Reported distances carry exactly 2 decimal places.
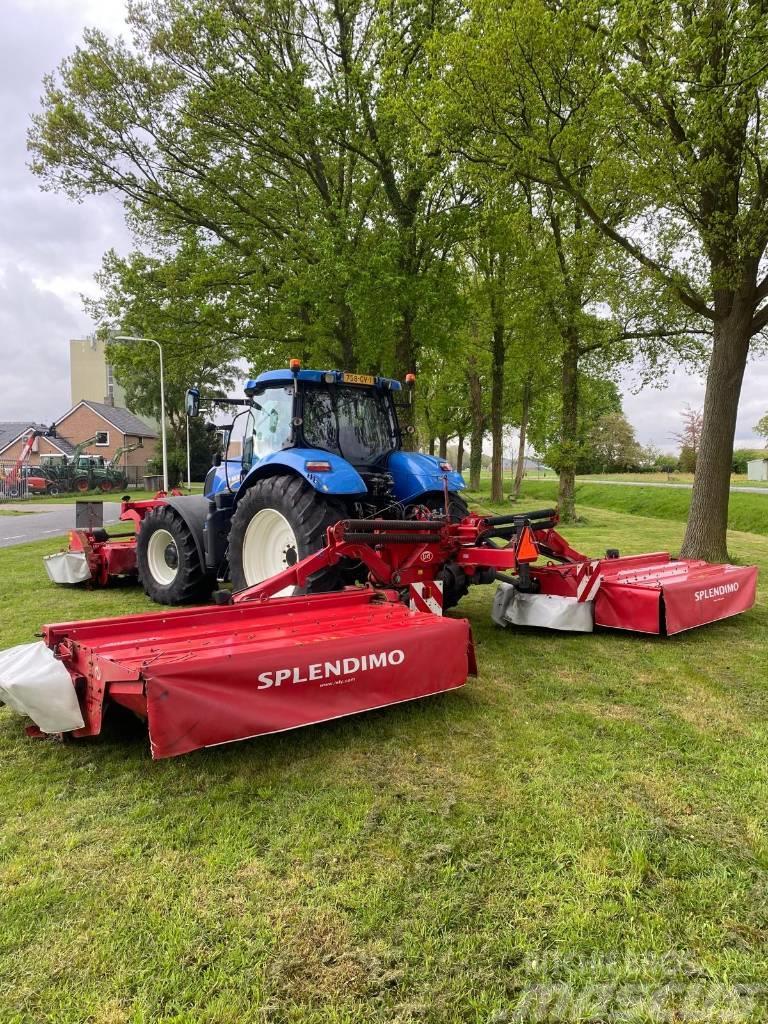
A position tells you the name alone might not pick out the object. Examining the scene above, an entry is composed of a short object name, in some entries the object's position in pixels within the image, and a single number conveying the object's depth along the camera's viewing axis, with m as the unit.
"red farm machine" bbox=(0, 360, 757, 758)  3.08
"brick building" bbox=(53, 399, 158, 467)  49.56
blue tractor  5.39
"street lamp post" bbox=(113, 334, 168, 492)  15.34
